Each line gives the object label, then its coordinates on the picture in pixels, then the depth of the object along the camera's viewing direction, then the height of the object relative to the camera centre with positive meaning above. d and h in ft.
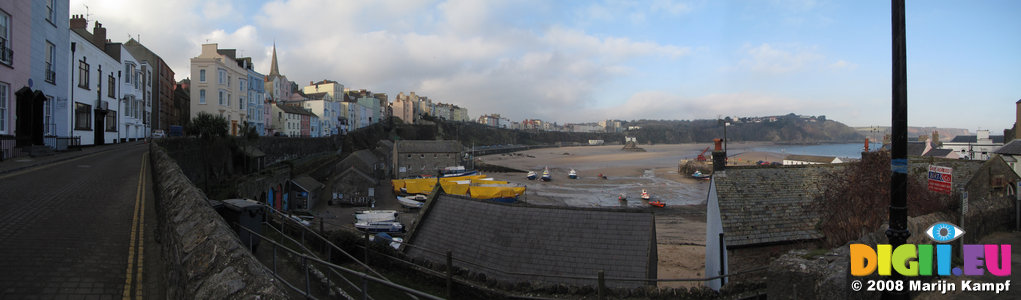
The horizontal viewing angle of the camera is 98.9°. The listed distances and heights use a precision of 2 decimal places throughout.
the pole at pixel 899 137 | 14.33 +0.50
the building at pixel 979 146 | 147.59 +2.39
